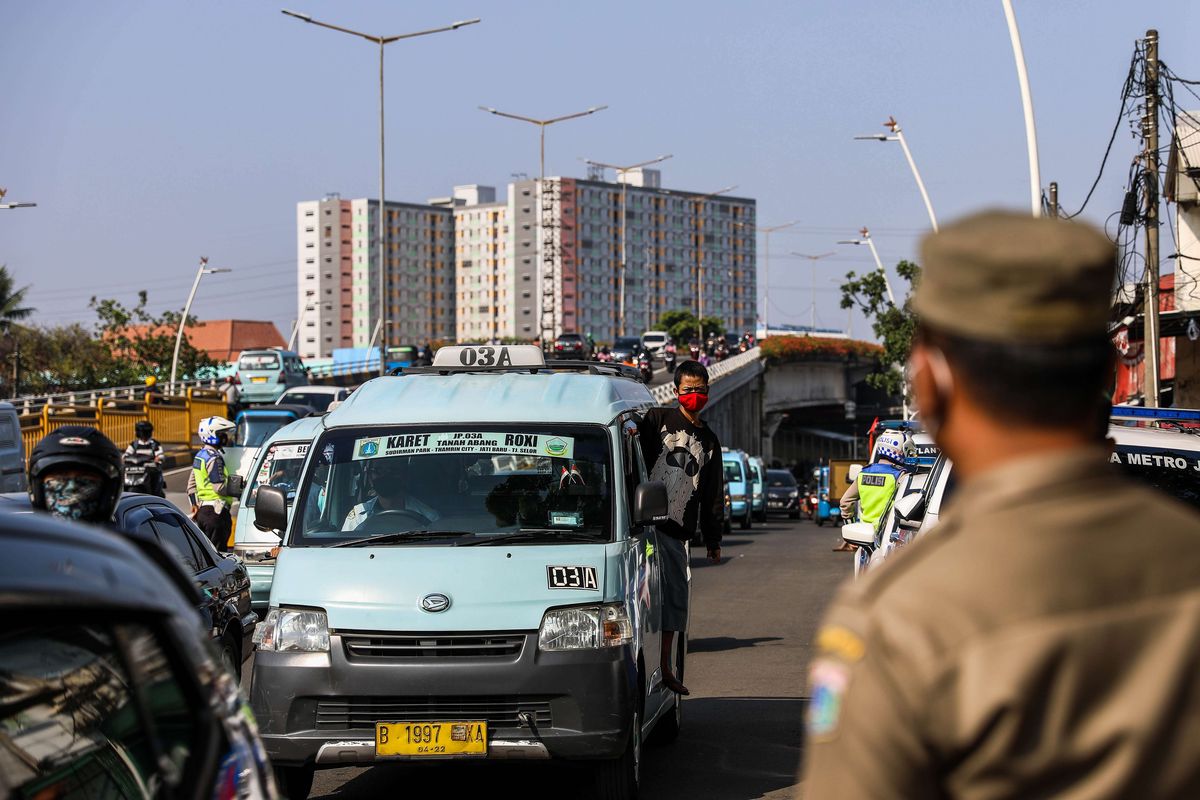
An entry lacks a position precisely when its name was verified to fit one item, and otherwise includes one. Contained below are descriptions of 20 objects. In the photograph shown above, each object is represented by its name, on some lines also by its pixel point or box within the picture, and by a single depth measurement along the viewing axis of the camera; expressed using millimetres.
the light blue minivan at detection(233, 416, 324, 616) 15500
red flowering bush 99750
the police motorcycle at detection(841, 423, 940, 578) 10914
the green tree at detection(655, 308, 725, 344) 141250
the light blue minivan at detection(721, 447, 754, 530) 43094
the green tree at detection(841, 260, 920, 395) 54688
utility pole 24922
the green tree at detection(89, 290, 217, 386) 78562
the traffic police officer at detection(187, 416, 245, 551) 16094
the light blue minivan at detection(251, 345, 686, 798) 7391
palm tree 84125
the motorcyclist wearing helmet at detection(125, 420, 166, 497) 17750
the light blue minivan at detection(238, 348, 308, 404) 54344
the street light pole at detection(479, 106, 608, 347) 61906
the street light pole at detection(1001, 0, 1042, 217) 21609
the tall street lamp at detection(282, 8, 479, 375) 40828
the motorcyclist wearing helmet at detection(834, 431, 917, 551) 15734
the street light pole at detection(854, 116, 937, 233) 34844
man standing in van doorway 9375
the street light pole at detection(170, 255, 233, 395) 68688
